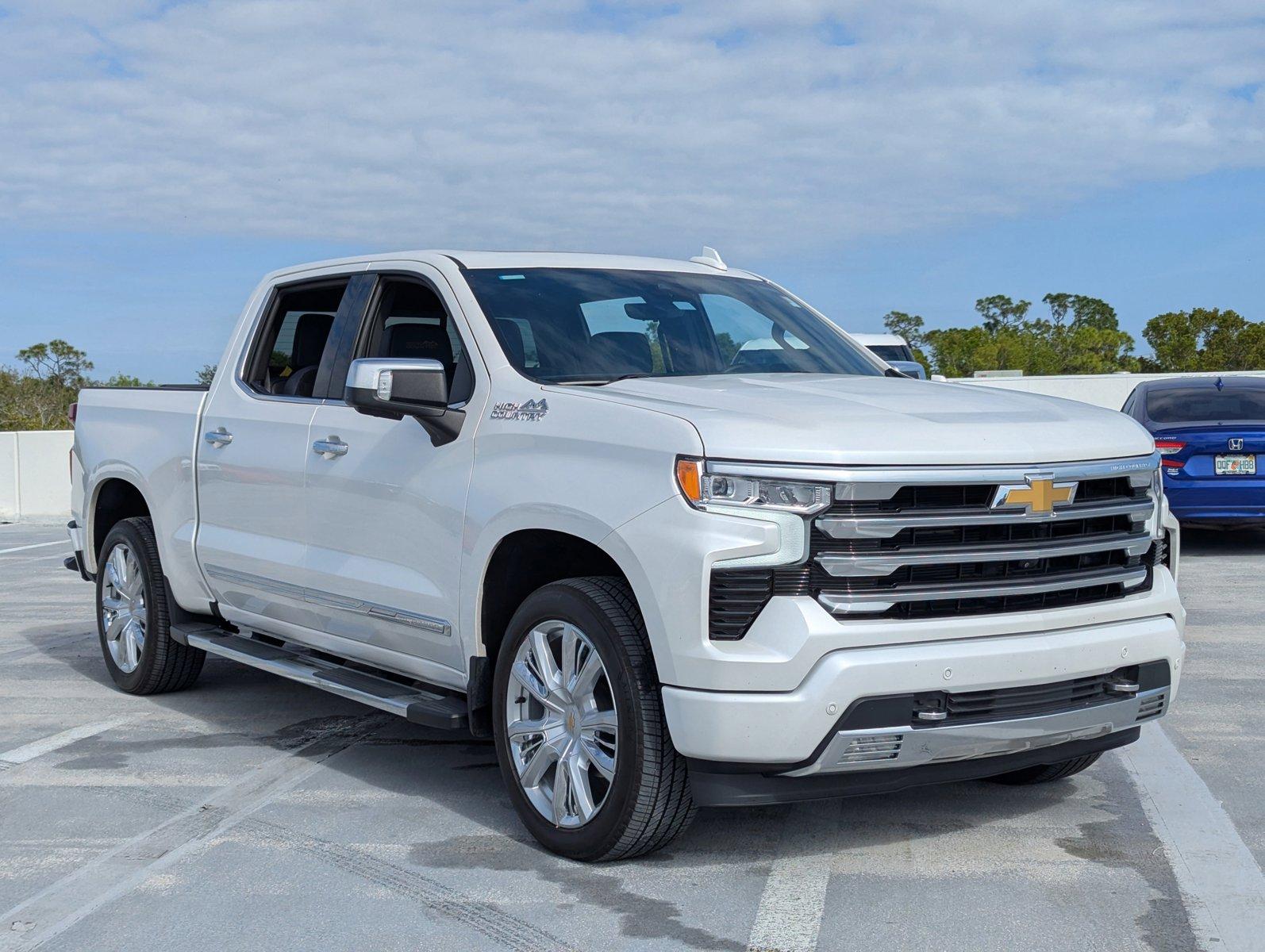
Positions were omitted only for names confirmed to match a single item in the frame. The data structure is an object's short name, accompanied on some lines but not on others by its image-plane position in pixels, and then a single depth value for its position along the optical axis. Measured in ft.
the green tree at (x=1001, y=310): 384.27
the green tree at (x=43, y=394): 221.87
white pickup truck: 13.34
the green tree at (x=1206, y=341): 270.67
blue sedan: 39.58
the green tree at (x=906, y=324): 348.79
